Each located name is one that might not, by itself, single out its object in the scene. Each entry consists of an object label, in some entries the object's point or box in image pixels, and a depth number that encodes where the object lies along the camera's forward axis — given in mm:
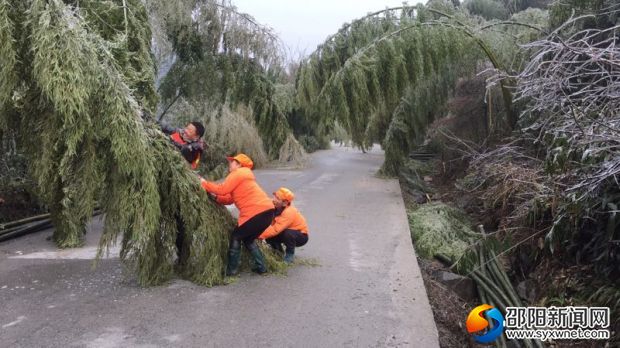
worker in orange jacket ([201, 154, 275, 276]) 5734
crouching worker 6324
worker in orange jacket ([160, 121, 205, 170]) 6512
